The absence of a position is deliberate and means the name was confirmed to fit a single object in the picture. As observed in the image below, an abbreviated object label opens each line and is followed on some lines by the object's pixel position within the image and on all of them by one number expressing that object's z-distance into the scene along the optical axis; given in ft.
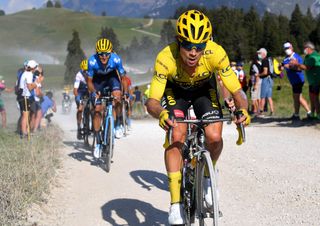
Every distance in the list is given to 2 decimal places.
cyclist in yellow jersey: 16.14
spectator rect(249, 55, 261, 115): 52.31
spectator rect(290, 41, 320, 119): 41.88
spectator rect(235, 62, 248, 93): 60.03
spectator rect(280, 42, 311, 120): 44.70
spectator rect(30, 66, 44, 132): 43.69
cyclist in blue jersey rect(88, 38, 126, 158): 31.37
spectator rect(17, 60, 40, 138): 40.93
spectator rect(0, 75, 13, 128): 56.04
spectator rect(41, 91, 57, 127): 53.42
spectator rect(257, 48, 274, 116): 51.29
